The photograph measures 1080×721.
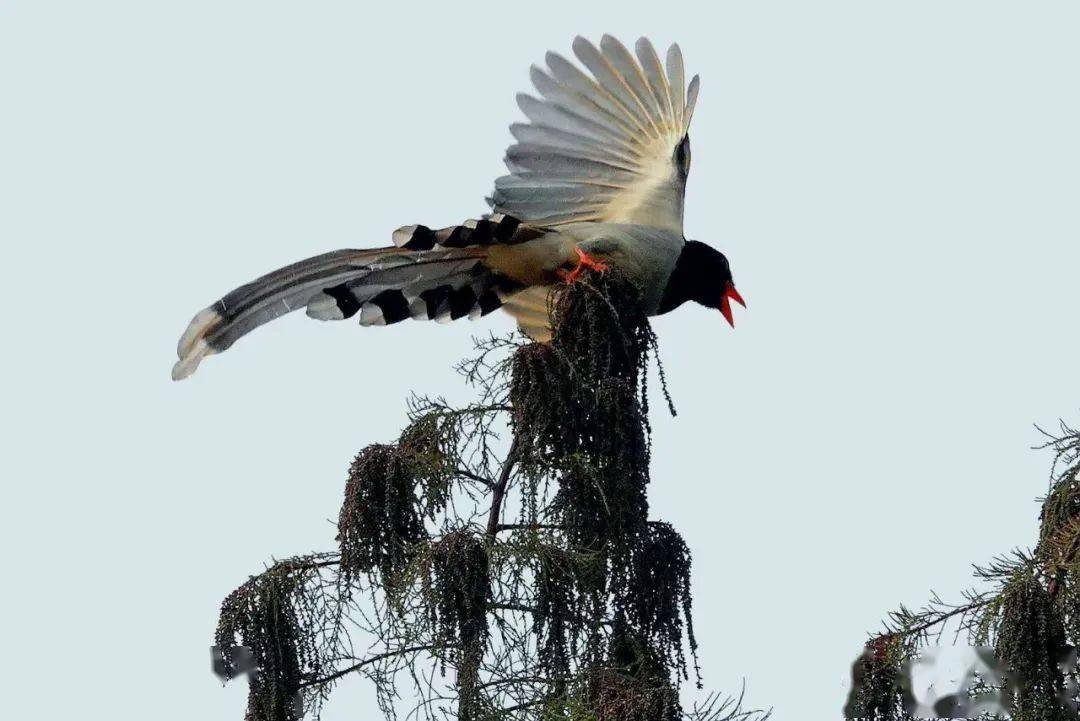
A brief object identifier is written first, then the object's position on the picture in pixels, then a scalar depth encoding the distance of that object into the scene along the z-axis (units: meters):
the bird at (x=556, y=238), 12.76
